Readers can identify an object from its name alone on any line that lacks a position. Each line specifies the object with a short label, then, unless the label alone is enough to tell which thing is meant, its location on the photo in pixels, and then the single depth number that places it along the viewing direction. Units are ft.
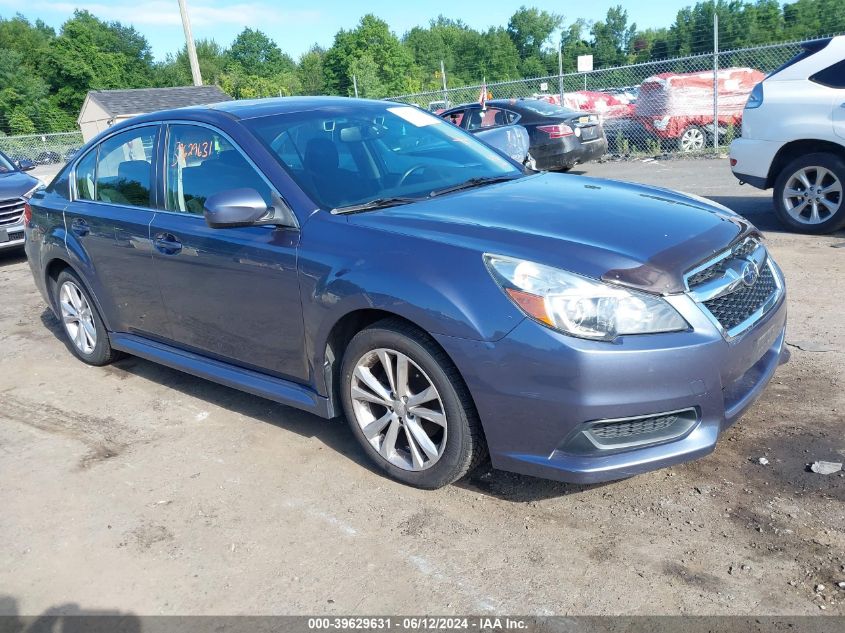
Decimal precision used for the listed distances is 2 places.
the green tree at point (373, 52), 227.20
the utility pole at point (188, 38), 68.54
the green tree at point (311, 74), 224.55
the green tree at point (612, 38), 242.78
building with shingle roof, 108.06
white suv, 22.44
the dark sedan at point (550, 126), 41.50
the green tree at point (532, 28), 329.31
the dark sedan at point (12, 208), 31.76
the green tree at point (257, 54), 314.96
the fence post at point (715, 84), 45.57
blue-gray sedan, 9.14
